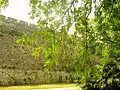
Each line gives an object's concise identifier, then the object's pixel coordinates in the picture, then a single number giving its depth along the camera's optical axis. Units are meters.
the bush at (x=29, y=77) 11.57
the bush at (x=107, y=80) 5.96
